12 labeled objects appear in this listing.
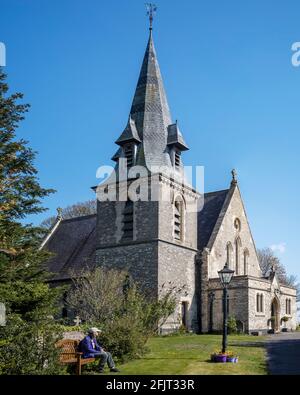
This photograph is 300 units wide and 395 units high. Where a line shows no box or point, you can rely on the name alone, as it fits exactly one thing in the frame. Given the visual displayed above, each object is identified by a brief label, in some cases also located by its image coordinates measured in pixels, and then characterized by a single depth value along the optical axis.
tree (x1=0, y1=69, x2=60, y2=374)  17.86
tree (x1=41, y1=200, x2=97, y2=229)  57.91
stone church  31.41
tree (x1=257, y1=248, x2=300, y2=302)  63.50
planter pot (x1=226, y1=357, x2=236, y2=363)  15.91
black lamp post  16.88
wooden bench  14.58
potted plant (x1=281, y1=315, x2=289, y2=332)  36.41
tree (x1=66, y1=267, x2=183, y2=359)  17.91
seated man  14.93
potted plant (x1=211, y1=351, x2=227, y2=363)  15.90
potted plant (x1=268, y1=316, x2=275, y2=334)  33.16
